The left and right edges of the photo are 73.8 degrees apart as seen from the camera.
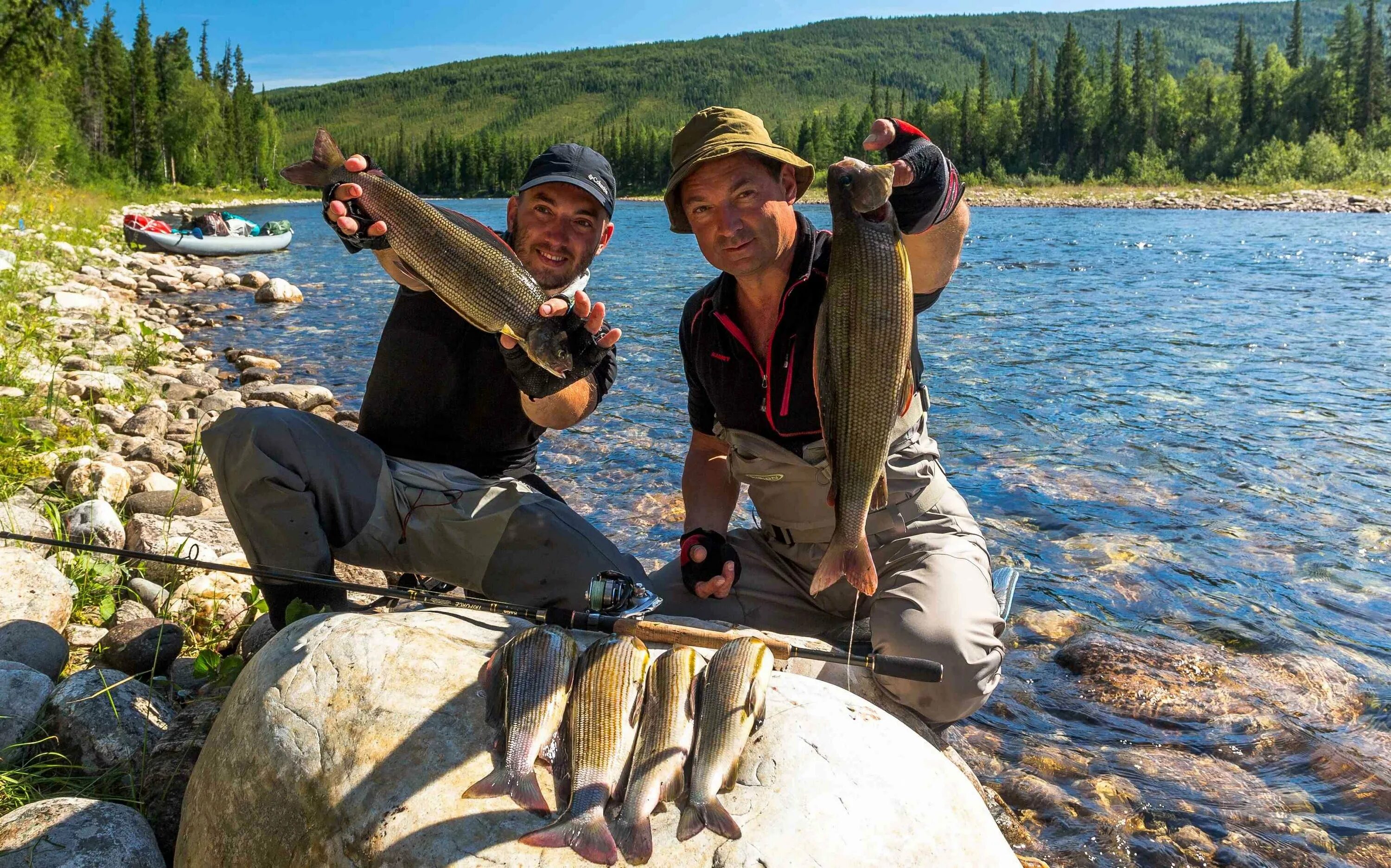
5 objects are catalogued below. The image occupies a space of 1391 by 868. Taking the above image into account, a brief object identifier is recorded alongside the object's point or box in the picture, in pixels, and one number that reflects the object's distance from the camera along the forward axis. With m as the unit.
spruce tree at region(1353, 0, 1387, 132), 87.12
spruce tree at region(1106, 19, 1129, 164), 106.38
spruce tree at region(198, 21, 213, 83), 115.06
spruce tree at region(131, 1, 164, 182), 78.88
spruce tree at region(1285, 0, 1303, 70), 114.38
